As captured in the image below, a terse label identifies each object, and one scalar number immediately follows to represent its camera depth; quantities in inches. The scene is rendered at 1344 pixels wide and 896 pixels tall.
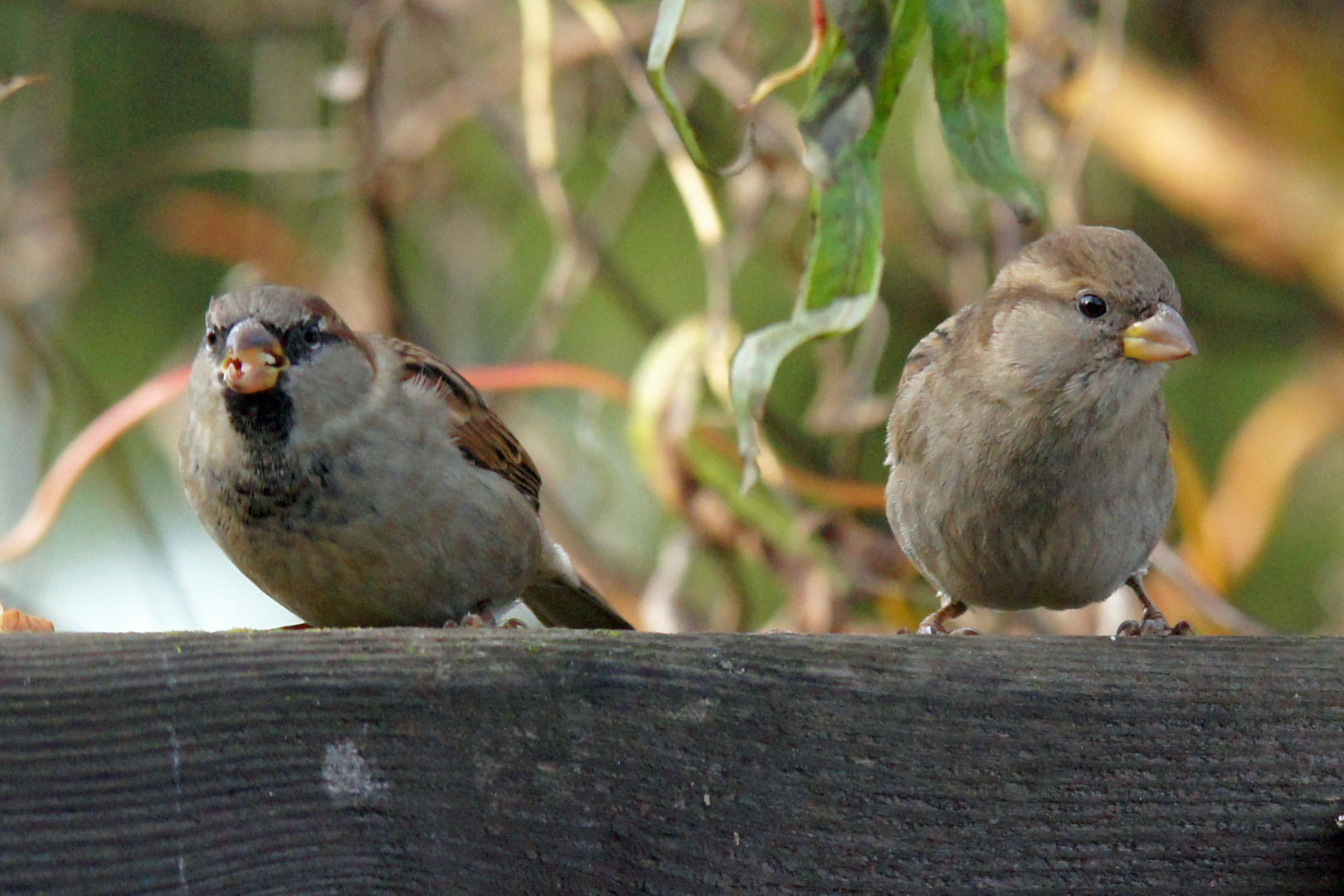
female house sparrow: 201.7
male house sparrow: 201.8
